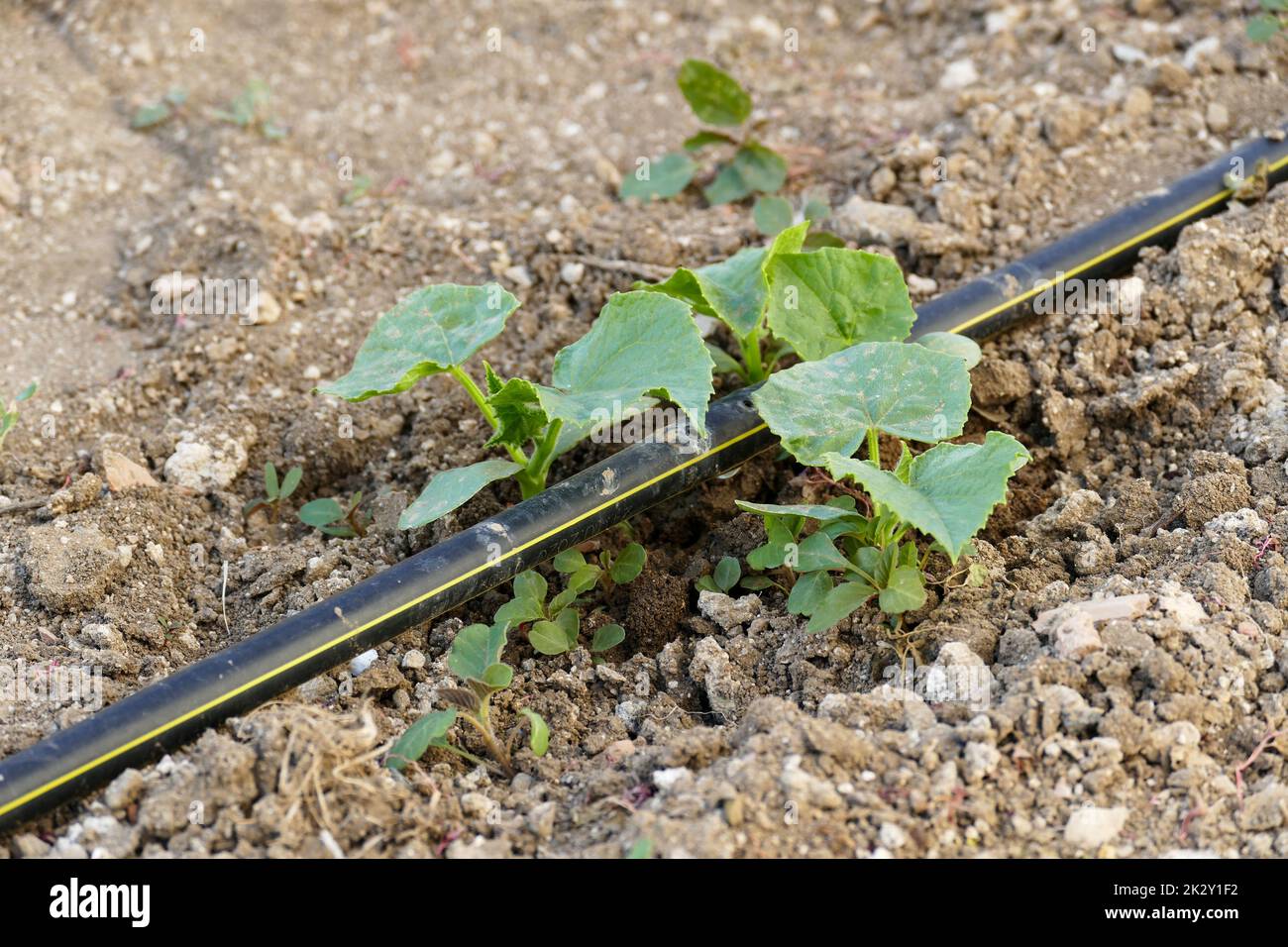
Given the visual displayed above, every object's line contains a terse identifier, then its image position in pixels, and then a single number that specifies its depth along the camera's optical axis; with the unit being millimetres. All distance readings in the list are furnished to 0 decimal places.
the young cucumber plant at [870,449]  2066
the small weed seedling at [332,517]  2541
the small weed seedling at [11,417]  2588
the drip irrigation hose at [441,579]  1905
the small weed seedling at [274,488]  2609
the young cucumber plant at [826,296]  2428
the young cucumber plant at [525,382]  2141
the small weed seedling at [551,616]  2236
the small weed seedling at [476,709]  1952
